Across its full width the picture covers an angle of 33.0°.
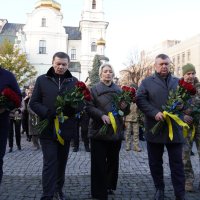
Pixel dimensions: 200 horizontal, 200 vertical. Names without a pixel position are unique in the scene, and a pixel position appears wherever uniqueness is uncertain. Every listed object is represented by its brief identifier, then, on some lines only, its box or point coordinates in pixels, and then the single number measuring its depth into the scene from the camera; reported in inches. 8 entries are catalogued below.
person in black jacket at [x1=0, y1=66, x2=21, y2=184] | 189.5
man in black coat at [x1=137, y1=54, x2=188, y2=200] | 194.4
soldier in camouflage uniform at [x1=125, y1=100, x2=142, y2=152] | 416.5
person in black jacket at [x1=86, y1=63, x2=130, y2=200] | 205.4
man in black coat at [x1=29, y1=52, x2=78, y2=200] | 185.3
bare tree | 1396.4
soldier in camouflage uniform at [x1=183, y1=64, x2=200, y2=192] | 225.4
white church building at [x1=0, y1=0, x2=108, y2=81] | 2297.0
